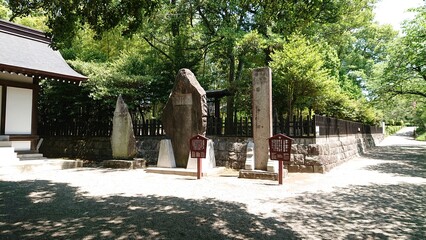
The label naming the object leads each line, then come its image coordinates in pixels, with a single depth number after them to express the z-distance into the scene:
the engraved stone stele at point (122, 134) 10.86
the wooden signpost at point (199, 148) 8.31
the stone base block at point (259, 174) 8.15
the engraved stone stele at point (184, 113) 9.58
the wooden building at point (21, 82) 10.16
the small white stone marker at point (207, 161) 9.08
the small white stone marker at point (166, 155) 9.73
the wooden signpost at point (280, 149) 7.38
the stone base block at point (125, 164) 10.59
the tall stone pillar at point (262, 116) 8.58
